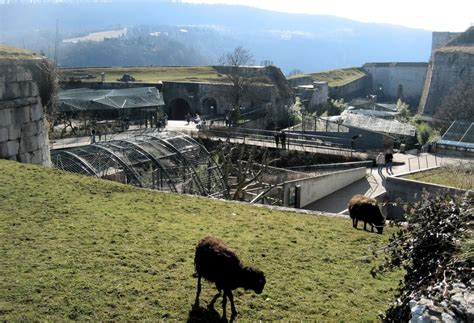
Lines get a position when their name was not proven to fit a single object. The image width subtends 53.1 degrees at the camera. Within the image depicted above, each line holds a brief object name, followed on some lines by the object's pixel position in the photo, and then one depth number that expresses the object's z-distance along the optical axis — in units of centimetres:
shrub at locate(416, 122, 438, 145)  3829
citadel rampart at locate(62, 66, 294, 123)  4484
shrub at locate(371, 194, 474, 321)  448
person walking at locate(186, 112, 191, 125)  4106
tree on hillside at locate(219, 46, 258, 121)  4459
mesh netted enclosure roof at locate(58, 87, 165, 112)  3541
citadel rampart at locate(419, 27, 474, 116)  5498
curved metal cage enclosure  1698
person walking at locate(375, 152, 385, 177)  2792
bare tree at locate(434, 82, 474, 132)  4350
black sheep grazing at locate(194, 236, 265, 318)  670
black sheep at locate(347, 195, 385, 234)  1209
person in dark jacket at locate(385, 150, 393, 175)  2656
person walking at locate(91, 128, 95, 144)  2850
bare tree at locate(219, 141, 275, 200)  2034
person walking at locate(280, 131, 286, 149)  3114
